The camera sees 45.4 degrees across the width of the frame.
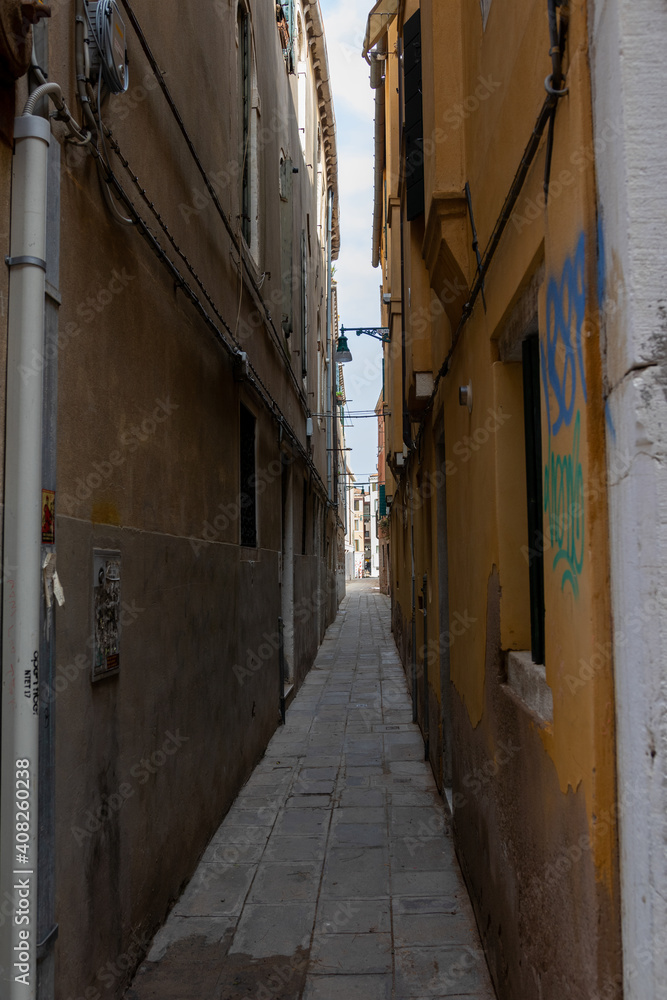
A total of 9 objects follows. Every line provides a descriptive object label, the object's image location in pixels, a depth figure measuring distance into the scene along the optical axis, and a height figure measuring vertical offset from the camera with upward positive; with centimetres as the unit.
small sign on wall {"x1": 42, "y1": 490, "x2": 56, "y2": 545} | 262 +14
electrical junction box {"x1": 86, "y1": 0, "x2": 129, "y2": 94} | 301 +198
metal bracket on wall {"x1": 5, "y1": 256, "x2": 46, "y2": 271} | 249 +94
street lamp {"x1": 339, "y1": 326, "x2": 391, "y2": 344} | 1462 +432
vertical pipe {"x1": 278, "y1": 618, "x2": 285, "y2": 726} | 873 -108
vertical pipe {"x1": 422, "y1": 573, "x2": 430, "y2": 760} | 716 -147
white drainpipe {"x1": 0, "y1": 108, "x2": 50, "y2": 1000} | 239 -2
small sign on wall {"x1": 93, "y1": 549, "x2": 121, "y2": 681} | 313 -21
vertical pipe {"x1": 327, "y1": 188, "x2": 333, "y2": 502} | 2062 +456
